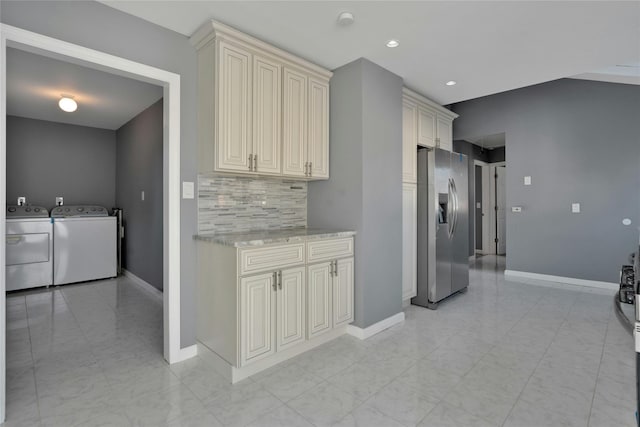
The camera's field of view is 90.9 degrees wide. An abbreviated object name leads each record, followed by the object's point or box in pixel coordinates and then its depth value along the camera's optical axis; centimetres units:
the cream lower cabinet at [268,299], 204
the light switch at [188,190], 237
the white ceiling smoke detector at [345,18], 215
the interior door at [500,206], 736
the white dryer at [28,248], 416
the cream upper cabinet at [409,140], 345
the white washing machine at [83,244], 451
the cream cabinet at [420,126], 347
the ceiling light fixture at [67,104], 371
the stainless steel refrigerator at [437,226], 349
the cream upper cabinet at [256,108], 226
